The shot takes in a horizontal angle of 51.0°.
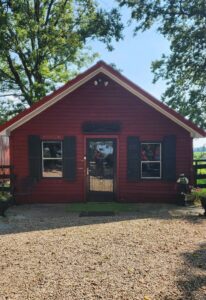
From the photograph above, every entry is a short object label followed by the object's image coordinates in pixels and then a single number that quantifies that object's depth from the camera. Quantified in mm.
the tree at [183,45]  12505
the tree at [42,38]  14774
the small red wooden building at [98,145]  8081
